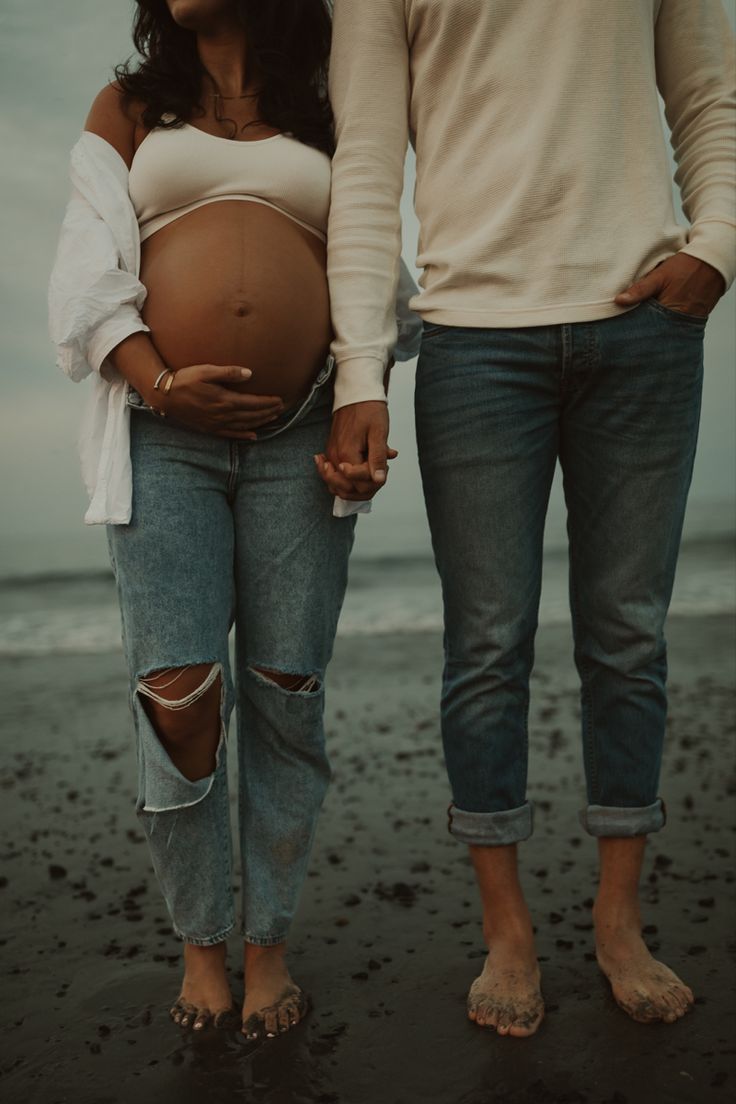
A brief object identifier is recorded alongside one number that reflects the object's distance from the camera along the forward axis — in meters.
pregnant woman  1.86
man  1.88
